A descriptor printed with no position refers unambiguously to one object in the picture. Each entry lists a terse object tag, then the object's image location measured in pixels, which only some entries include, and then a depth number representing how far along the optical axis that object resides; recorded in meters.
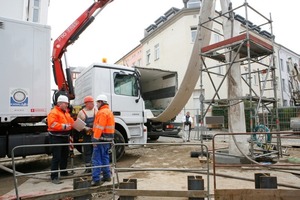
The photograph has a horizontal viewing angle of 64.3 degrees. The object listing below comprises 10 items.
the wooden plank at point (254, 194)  3.36
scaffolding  5.61
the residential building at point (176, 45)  19.41
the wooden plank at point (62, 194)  3.48
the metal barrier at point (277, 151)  6.20
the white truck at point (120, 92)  6.64
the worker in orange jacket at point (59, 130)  4.75
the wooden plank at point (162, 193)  3.38
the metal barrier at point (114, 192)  3.36
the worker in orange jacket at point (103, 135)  4.53
